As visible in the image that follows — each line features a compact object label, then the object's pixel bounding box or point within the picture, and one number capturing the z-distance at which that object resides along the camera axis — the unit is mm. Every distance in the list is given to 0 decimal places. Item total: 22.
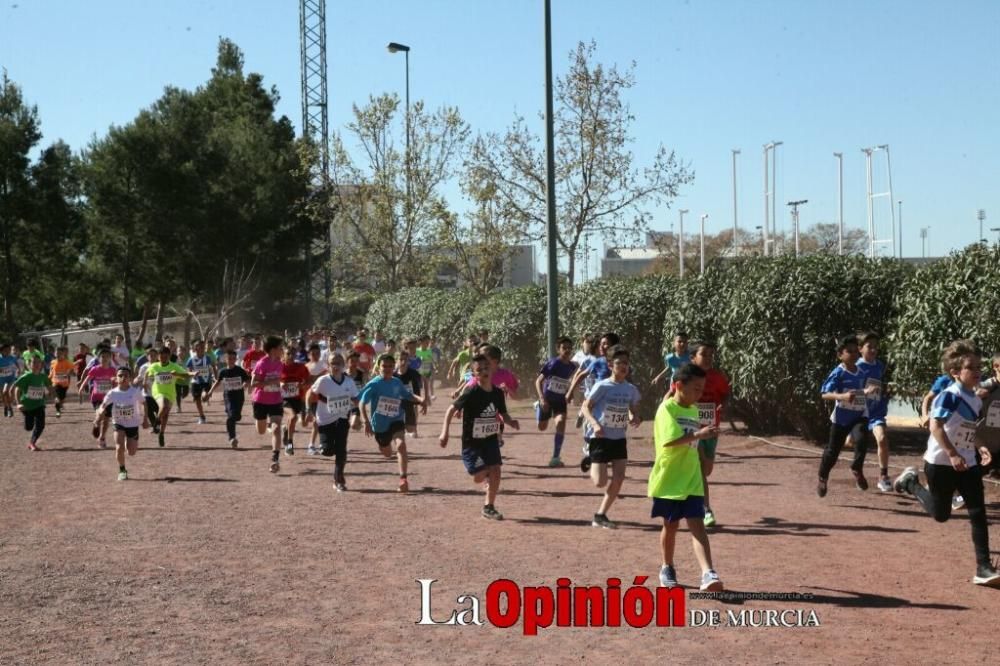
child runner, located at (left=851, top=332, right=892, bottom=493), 11820
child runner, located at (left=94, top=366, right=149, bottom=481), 14805
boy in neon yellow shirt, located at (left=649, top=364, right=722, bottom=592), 7770
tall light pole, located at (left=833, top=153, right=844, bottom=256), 46009
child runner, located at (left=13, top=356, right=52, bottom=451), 19156
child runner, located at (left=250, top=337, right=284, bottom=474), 15953
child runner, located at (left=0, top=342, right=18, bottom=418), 25484
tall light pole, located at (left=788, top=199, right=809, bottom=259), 52909
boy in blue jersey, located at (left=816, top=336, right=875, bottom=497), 11727
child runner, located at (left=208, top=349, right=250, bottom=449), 18500
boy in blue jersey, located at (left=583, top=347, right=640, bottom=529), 10492
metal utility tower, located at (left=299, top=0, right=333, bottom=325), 44938
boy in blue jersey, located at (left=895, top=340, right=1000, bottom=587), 8078
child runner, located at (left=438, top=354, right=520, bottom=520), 10992
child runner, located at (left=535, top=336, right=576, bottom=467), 15359
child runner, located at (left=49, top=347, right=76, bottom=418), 26016
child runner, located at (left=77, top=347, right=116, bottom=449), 19005
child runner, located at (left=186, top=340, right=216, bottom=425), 23438
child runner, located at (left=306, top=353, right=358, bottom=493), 13469
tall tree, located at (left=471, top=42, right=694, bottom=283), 27906
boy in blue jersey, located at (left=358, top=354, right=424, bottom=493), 13078
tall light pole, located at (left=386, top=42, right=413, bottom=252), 43531
